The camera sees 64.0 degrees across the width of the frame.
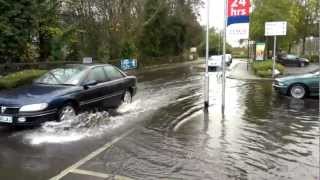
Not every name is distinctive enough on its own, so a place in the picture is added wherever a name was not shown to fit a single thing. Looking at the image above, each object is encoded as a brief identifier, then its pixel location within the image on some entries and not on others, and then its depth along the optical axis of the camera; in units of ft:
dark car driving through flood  17.28
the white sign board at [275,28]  49.01
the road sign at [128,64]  65.29
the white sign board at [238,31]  24.11
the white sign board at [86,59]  53.26
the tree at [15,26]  35.96
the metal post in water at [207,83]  24.15
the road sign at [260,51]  62.70
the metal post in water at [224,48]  24.58
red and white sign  23.79
